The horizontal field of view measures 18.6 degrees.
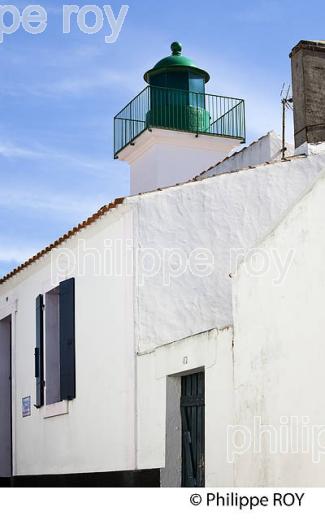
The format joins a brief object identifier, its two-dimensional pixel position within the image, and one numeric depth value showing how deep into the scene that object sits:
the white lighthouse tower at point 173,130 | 21.97
